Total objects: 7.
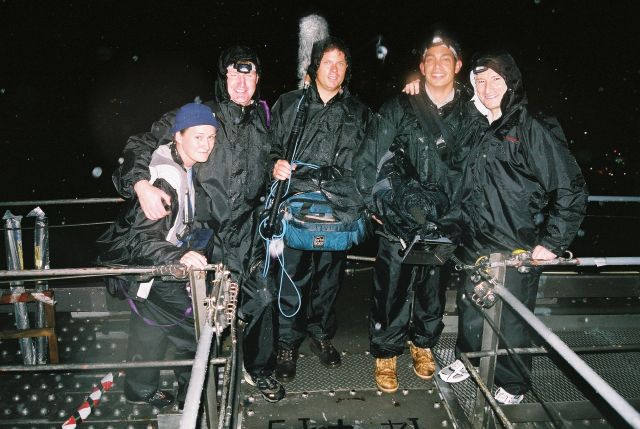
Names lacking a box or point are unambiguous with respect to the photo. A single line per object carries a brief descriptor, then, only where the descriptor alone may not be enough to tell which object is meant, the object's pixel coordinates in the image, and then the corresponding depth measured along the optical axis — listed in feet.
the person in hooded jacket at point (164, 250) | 9.16
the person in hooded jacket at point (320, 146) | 11.35
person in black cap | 10.68
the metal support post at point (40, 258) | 14.57
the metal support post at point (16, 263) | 14.30
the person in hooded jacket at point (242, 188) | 10.64
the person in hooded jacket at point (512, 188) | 9.64
